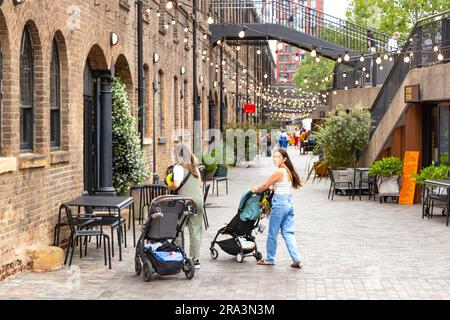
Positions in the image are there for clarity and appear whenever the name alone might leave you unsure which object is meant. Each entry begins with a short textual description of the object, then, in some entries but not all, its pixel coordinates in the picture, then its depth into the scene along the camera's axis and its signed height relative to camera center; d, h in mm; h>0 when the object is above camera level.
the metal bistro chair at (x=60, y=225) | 12555 -1296
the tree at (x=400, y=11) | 58500 +7565
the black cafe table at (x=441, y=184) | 17089 -1060
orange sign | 21509 -1164
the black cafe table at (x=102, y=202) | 12390 -986
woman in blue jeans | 12141 -1071
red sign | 51625 +1237
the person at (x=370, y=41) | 37562 +3705
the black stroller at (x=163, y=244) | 11047 -1385
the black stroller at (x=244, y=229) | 12555 -1371
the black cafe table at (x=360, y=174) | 23844 -1176
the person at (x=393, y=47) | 36747 +3303
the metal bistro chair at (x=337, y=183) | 23703 -1435
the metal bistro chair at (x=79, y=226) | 11838 -1280
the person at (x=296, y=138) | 74462 -691
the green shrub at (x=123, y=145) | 17875 -271
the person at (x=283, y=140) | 50988 -573
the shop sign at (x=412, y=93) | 21516 +832
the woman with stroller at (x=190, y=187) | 11953 -735
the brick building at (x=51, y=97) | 11219 +533
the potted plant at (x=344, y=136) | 25328 -189
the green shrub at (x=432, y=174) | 19219 -961
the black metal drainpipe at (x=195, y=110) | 28891 +710
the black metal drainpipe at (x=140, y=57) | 18906 +1533
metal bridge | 38656 +4273
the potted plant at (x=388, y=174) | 22219 -1096
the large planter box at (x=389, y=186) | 22312 -1409
